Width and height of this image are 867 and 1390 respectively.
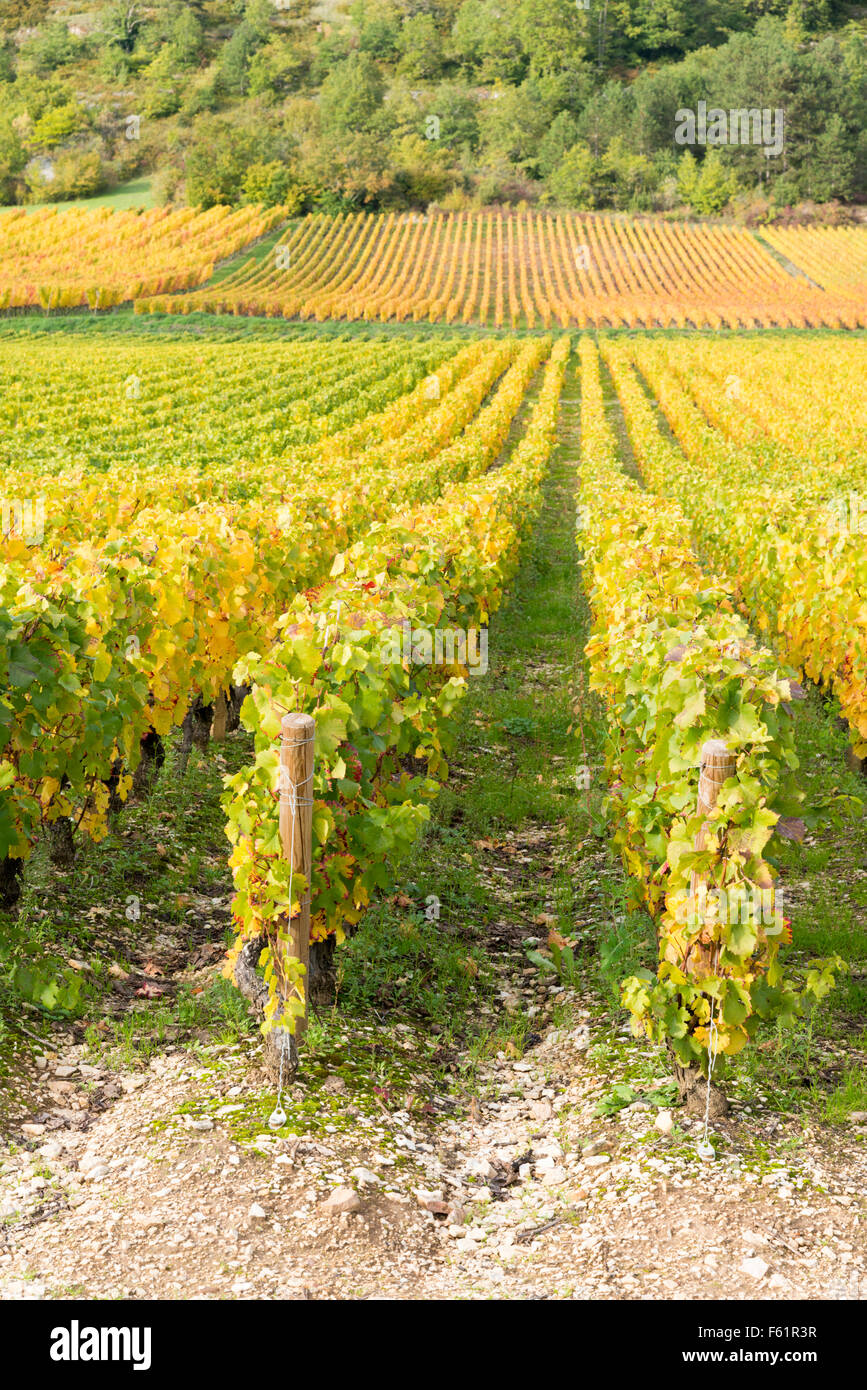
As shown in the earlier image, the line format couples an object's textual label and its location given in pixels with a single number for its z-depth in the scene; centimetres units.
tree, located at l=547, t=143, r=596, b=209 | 8662
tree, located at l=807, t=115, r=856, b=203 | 8462
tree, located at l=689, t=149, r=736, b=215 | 8362
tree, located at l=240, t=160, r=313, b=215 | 7762
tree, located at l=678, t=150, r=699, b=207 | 8562
